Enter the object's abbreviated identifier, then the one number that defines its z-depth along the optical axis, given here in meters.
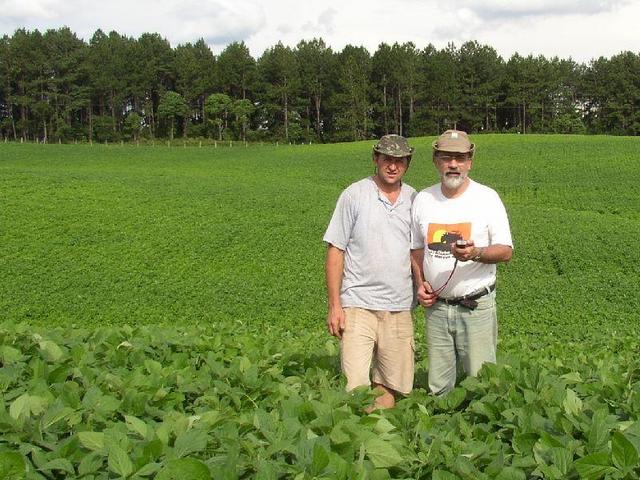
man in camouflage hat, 4.88
